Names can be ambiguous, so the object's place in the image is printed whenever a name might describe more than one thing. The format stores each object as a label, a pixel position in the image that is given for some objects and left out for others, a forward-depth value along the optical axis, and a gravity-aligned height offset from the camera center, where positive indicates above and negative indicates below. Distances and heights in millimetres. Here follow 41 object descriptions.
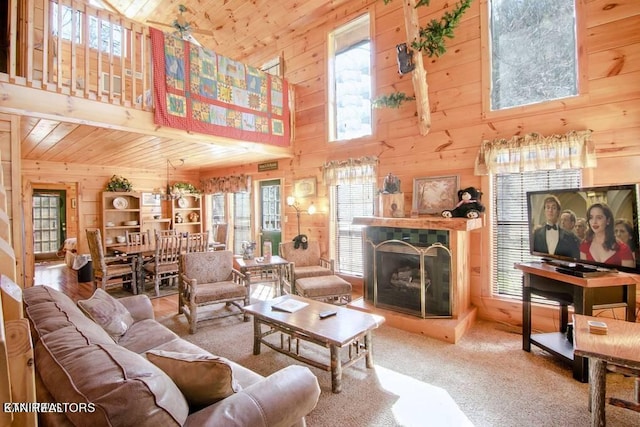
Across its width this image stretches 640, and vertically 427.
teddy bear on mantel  3221 +55
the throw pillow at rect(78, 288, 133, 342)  2035 -687
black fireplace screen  3289 -781
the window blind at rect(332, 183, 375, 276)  4680 -120
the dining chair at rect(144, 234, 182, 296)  4625 -677
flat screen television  2107 -143
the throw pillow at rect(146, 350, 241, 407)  1159 -633
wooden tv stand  2303 -702
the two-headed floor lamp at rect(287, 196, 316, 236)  5402 +172
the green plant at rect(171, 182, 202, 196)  6953 +630
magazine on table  2674 -847
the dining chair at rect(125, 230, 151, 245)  5305 -402
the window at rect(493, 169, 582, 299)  3320 -189
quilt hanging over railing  3553 +1635
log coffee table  2180 -889
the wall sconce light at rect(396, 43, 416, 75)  3564 +1828
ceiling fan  4871 +3094
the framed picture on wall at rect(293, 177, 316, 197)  5184 +463
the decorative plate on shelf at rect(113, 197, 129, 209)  6559 +287
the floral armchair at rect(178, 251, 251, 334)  3326 -842
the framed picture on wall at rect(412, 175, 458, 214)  3689 +225
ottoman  3545 -901
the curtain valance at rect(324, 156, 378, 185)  4422 +643
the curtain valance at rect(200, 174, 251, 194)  6363 +690
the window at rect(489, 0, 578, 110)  3064 +1716
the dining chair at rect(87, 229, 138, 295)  4379 -798
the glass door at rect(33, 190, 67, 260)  8578 -142
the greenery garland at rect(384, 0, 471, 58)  3202 +1993
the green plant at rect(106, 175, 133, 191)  6449 +691
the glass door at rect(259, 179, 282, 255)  5980 +15
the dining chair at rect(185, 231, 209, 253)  4938 -462
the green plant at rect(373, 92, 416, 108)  3842 +1451
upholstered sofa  919 -586
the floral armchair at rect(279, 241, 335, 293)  4020 -706
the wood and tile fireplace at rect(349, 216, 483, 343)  3197 -726
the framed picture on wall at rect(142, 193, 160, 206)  6918 +366
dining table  4746 -613
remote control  2495 -854
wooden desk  1551 -758
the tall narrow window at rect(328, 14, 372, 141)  4637 +2121
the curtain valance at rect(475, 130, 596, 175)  2877 +586
